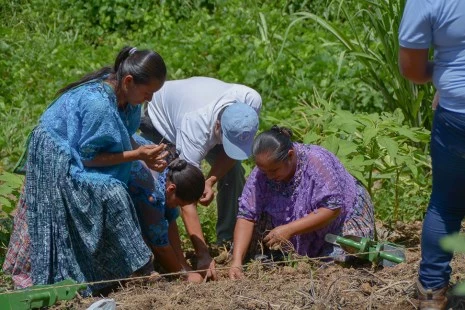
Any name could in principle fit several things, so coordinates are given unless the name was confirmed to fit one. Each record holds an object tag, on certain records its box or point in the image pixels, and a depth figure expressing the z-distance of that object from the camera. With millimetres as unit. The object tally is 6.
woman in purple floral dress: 8747
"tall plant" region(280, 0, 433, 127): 11342
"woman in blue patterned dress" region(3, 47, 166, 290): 8224
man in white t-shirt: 9117
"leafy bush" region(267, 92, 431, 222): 9873
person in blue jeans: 6658
